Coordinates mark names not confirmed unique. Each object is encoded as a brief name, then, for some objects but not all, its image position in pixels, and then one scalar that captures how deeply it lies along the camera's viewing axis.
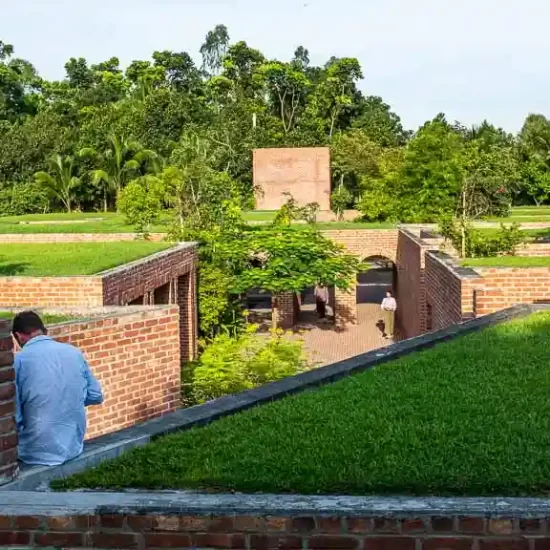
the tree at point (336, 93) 53.03
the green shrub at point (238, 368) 11.34
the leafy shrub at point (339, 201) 34.67
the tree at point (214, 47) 85.88
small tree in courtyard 18.45
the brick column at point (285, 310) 22.58
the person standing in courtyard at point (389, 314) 20.98
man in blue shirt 4.14
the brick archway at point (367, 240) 23.89
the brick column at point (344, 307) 23.29
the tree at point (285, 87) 55.66
